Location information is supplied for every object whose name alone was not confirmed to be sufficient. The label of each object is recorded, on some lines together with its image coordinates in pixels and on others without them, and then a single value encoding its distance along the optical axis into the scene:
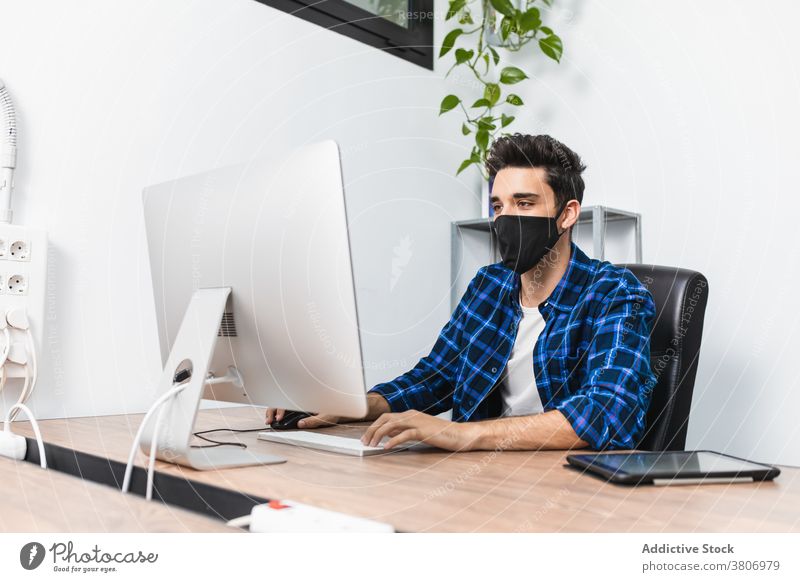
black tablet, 0.84
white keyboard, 1.08
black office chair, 1.37
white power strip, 0.64
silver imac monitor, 0.89
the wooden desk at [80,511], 0.65
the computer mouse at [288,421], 1.35
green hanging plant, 2.28
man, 1.35
